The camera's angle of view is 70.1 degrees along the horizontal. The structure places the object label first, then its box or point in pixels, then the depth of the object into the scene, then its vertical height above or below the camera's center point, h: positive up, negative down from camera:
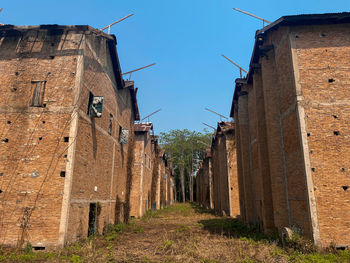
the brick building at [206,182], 38.15 +1.18
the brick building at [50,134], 9.97 +2.43
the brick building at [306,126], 9.67 +2.74
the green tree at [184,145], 54.41 +9.32
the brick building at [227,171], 23.03 +1.71
